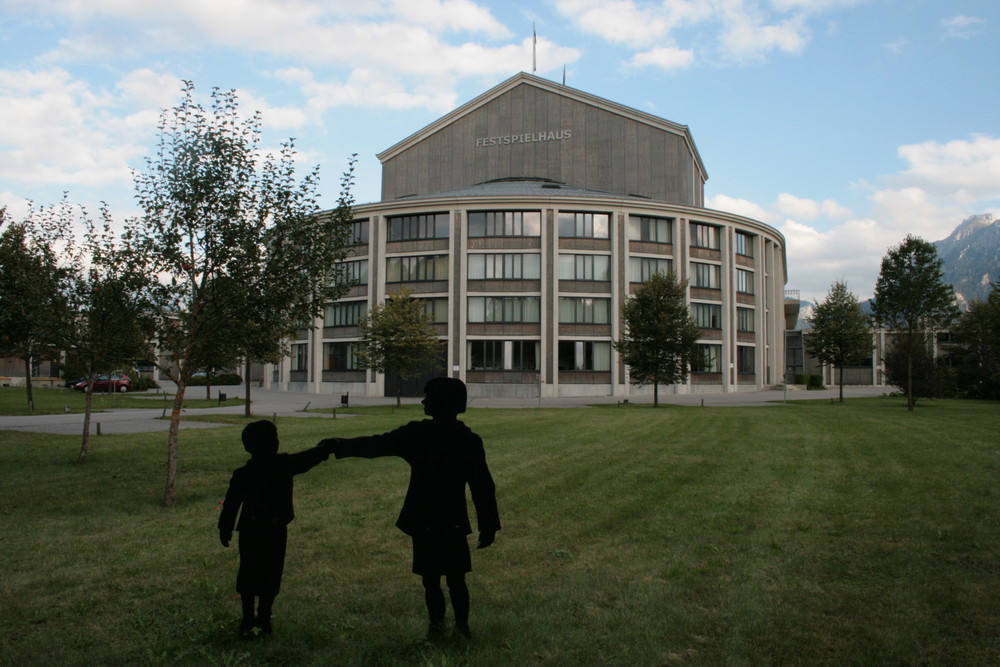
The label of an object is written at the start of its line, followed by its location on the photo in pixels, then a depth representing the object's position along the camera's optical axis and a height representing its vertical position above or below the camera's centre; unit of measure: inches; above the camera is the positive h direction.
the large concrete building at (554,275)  2133.4 +296.1
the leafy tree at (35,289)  451.8 +56.1
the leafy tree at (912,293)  1302.9 +145.8
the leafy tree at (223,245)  405.7 +73.3
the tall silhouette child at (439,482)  184.5 -31.1
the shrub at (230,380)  2854.6 -54.8
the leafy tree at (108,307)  431.8 +40.0
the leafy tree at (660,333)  1497.3 +76.8
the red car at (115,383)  2224.4 -55.3
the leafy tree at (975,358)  1809.8 +30.1
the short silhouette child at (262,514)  188.7 -40.5
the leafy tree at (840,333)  1689.2 +89.1
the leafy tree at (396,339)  1469.0 +59.9
